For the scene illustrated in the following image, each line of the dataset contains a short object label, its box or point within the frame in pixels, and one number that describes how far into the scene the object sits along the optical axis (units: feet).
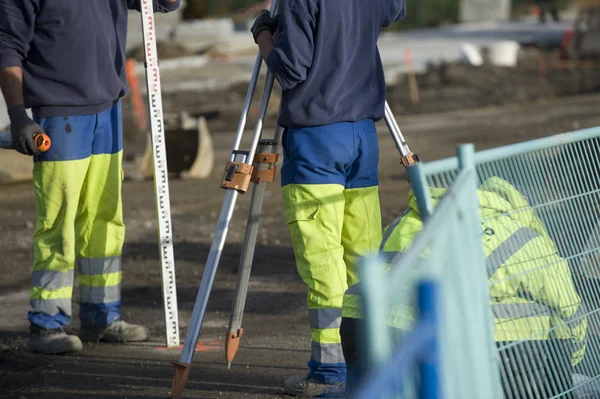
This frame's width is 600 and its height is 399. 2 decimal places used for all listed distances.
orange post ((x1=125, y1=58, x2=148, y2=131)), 111.65
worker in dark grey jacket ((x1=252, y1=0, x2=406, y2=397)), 29.48
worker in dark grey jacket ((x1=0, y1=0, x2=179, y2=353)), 34.60
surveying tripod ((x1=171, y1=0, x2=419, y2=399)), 29.89
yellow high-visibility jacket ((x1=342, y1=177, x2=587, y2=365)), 22.21
